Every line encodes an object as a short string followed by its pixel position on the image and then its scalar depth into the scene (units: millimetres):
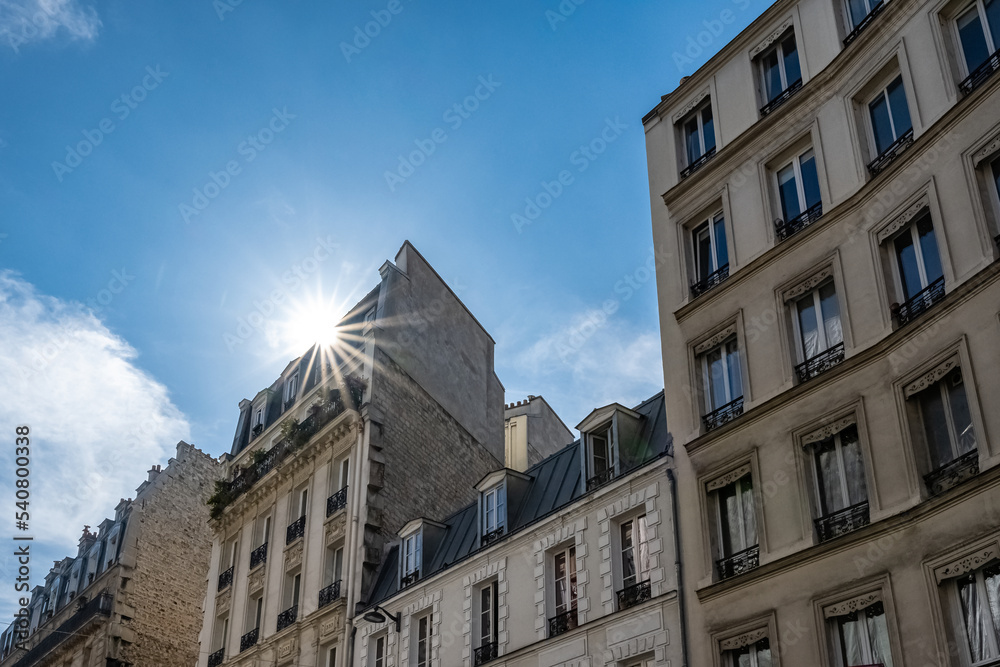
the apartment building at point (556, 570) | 15992
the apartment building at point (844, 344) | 11930
